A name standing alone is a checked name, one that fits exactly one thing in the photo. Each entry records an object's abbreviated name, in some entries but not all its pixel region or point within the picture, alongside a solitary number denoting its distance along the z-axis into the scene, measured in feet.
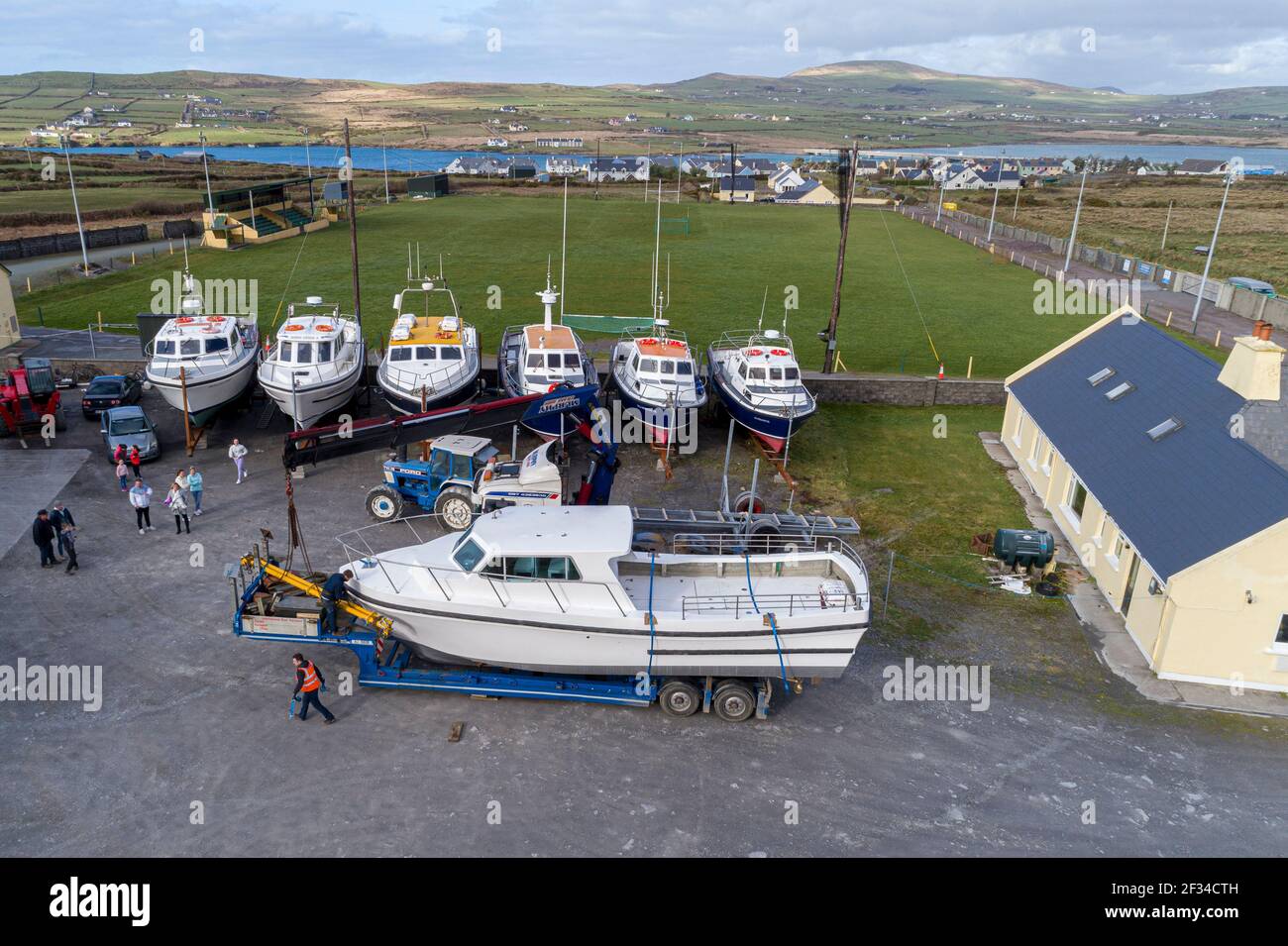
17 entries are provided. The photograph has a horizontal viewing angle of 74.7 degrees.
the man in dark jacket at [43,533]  54.54
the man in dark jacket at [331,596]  44.34
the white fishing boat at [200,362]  75.72
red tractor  75.97
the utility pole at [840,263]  95.09
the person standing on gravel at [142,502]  59.67
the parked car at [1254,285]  153.07
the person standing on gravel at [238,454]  68.69
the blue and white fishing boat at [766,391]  78.02
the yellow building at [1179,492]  46.44
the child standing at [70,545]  55.21
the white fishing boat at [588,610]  42.63
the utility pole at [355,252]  91.32
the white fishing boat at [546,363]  80.23
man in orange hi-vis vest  41.52
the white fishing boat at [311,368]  75.82
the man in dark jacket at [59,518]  55.31
